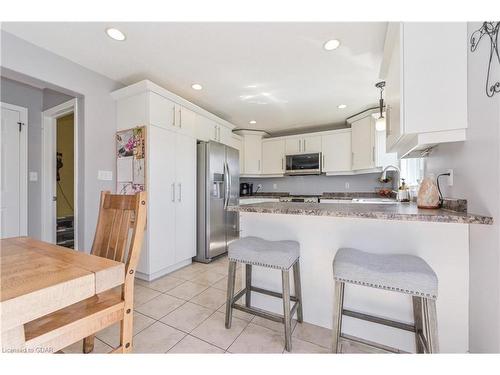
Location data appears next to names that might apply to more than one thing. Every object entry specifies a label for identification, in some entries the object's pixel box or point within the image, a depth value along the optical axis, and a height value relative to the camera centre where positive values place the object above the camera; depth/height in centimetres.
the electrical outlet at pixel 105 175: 239 +14
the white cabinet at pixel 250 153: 458 +73
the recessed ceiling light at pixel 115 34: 173 +128
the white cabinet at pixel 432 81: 113 +58
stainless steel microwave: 406 +45
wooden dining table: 59 -31
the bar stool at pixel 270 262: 134 -49
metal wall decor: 93 +62
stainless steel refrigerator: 301 -17
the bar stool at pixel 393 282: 99 -46
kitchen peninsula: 122 -41
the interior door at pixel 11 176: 246 +14
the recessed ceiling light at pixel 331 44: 187 +128
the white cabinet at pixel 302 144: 416 +86
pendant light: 250 +82
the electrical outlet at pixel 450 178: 139 +6
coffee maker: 487 -5
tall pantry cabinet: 235 +16
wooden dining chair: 84 -55
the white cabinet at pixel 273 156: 450 +66
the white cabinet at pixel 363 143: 344 +74
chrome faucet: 318 +22
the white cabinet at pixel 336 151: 388 +67
